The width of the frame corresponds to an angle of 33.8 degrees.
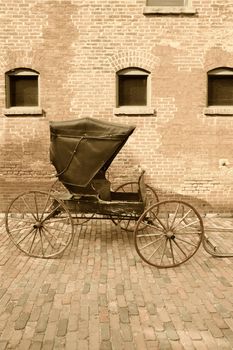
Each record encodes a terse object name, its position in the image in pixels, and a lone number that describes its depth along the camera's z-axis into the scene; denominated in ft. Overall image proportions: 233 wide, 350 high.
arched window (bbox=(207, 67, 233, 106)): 29.76
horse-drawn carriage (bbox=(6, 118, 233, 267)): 18.89
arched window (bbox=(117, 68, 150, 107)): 29.71
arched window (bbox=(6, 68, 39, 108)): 29.50
